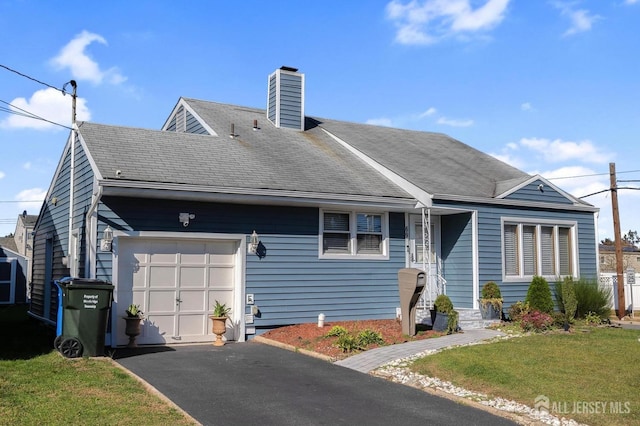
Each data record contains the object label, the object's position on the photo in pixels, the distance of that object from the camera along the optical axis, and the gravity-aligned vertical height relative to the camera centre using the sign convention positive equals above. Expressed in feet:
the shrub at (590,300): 49.65 -2.51
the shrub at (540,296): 47.71 -2.12
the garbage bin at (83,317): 33.19 -2.73
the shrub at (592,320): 48.62 -4.08
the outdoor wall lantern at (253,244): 42.70 +1.75
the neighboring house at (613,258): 159.02 +3.35
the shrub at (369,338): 36.37 -4.23
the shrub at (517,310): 47.34 -3.20
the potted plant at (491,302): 47.03 -2.55
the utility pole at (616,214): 67.62 +6.34
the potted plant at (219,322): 40.29 -3.59
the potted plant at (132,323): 38.05 -3.48
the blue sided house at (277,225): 40.06 +3.35
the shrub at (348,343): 35.22 -4.41
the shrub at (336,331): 37.93 -3.98
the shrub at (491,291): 47.55 -1.71
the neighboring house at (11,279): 99.86 -1.89
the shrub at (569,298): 46.78 -2.21
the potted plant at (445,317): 41.93 -3.33
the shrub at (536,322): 43.11 -3.79
